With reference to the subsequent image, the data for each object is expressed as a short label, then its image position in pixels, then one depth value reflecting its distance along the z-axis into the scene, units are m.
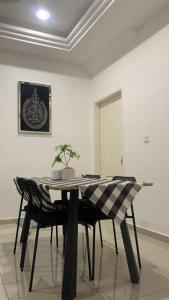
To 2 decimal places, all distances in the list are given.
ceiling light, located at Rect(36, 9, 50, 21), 3.53
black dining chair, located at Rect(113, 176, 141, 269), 2.35
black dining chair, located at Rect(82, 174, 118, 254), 2.97
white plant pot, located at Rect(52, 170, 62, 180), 2.77
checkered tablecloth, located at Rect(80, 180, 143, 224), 1.75
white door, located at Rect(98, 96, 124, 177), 4.30
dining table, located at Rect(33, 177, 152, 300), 1.77
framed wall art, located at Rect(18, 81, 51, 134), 4.47
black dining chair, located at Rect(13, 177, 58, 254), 2.81
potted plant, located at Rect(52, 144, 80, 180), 2.72
